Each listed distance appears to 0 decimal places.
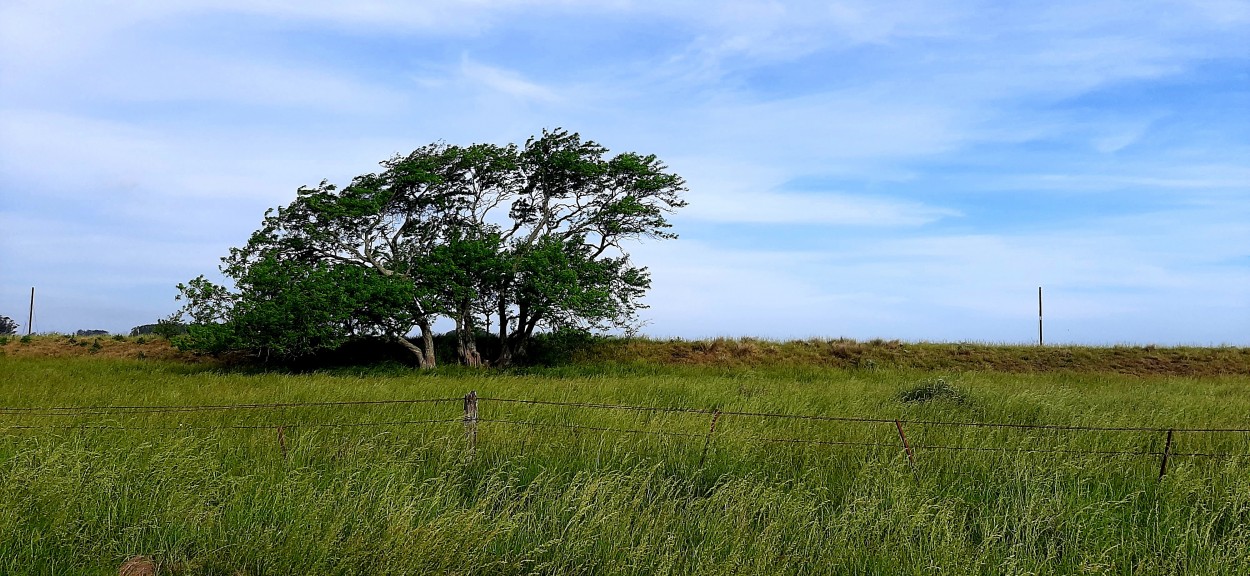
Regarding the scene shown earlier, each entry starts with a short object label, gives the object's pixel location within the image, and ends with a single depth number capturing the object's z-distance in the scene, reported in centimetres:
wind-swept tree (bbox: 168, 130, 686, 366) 2347
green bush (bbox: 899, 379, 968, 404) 1511
